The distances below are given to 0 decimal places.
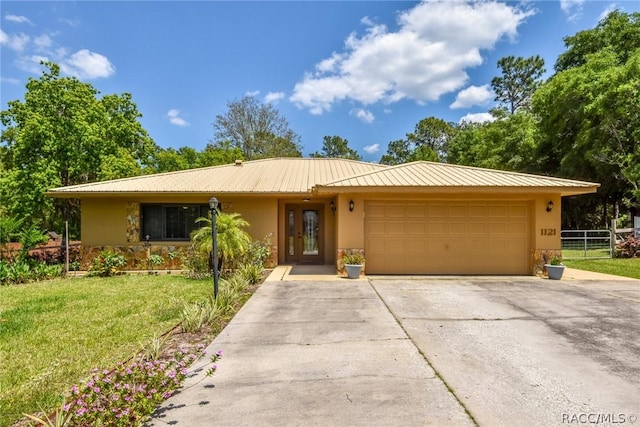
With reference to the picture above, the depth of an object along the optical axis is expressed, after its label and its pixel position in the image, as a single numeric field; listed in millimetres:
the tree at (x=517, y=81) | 32562
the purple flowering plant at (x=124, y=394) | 2643
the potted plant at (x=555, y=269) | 9469
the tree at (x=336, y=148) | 46031
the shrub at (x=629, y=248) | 14078
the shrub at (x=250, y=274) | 8992
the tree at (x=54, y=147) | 18000
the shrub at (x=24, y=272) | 9734
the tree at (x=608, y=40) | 21312
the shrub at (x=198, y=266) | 10196
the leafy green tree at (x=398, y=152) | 44184
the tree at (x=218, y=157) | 26719
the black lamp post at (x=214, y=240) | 6566
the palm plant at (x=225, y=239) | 9578
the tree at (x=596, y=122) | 16062
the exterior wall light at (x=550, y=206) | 9938
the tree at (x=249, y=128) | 31344
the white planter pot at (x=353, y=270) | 9586
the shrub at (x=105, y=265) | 11023
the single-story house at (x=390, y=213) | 9844
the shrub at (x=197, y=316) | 5184
